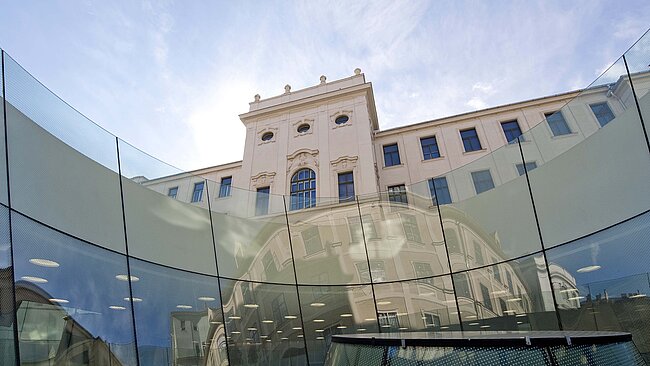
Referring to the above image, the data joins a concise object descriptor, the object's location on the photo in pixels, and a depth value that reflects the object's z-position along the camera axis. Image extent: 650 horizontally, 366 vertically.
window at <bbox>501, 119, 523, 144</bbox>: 25.09
